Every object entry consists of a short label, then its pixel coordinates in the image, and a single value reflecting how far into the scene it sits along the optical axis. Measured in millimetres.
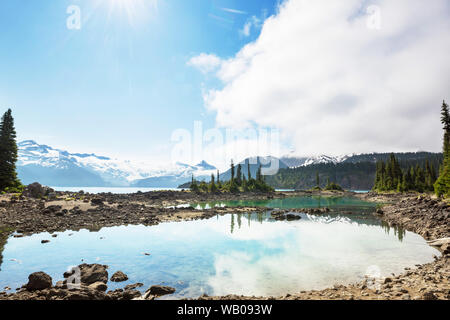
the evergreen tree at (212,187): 125156
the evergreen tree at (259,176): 146375
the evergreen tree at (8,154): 53312
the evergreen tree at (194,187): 124438
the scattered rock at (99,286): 13106
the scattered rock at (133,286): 13859
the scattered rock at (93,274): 14437
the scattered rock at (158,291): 13173
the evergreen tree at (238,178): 141512
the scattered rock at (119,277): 15247
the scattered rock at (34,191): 53228
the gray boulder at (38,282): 12766
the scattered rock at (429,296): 10106
